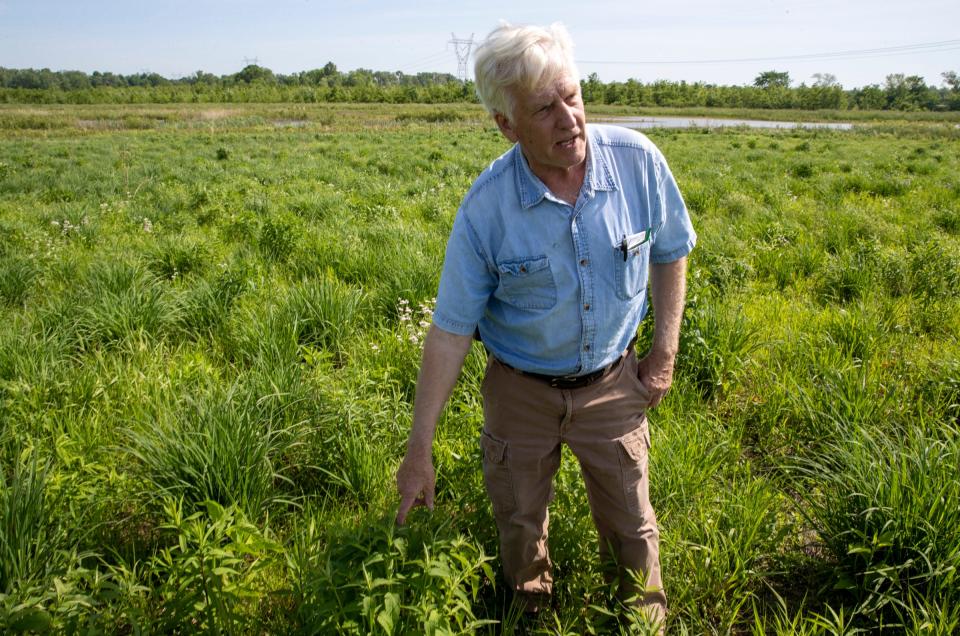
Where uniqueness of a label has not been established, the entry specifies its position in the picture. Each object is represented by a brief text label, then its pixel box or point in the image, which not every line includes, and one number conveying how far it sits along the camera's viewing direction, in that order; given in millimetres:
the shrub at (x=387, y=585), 1512
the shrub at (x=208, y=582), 1668
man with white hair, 1641
